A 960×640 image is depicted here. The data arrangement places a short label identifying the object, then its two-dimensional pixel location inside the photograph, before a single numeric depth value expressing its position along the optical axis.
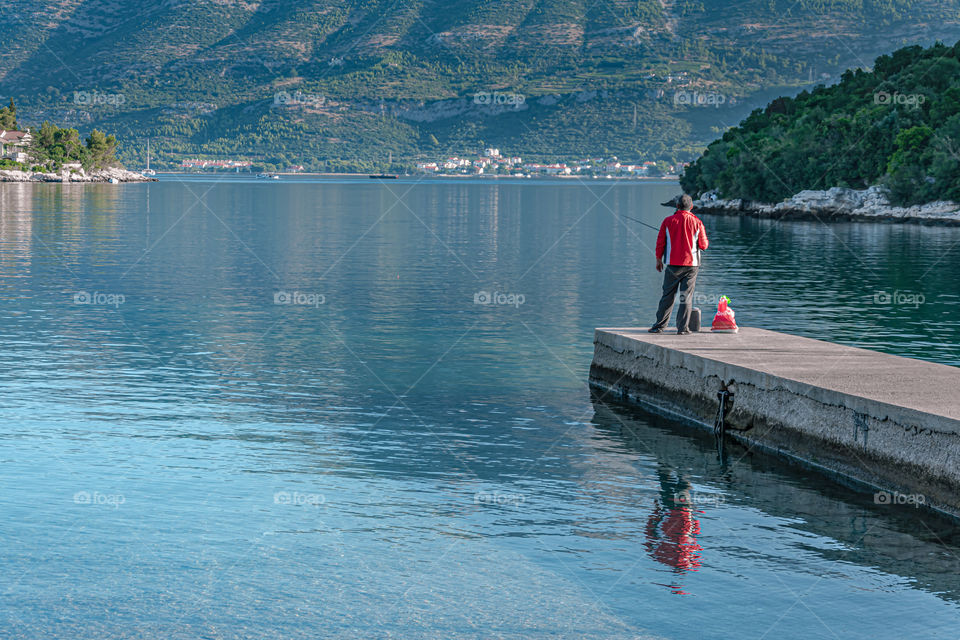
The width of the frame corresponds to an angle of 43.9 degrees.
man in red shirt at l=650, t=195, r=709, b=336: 20.34
